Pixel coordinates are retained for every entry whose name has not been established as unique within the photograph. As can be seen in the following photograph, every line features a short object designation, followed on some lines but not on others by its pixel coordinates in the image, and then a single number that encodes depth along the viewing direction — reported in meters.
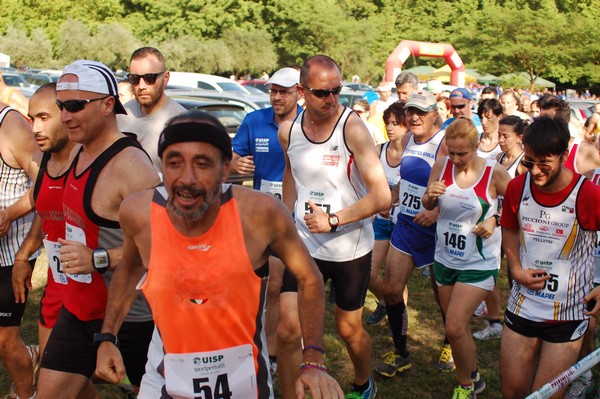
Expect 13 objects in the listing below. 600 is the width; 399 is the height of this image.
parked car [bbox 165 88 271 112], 14.66
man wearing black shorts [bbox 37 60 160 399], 3.46
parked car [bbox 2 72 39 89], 23.89
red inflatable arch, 31.39
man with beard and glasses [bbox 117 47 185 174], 5.37
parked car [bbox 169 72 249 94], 23.77
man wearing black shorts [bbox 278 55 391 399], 4.52
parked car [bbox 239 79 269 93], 30.14
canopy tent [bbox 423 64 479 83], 42.94
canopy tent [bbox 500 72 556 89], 39.00
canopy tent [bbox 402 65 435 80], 45.19
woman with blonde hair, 4.98
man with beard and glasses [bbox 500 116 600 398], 3.83
